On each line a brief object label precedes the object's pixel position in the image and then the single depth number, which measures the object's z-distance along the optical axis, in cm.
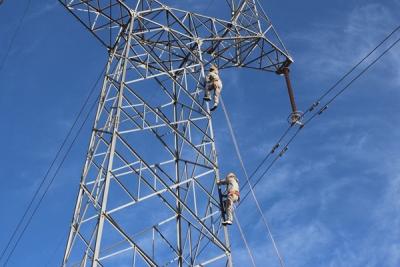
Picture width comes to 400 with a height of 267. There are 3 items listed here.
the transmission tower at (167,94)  1286
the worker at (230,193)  1449
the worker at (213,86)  1686
